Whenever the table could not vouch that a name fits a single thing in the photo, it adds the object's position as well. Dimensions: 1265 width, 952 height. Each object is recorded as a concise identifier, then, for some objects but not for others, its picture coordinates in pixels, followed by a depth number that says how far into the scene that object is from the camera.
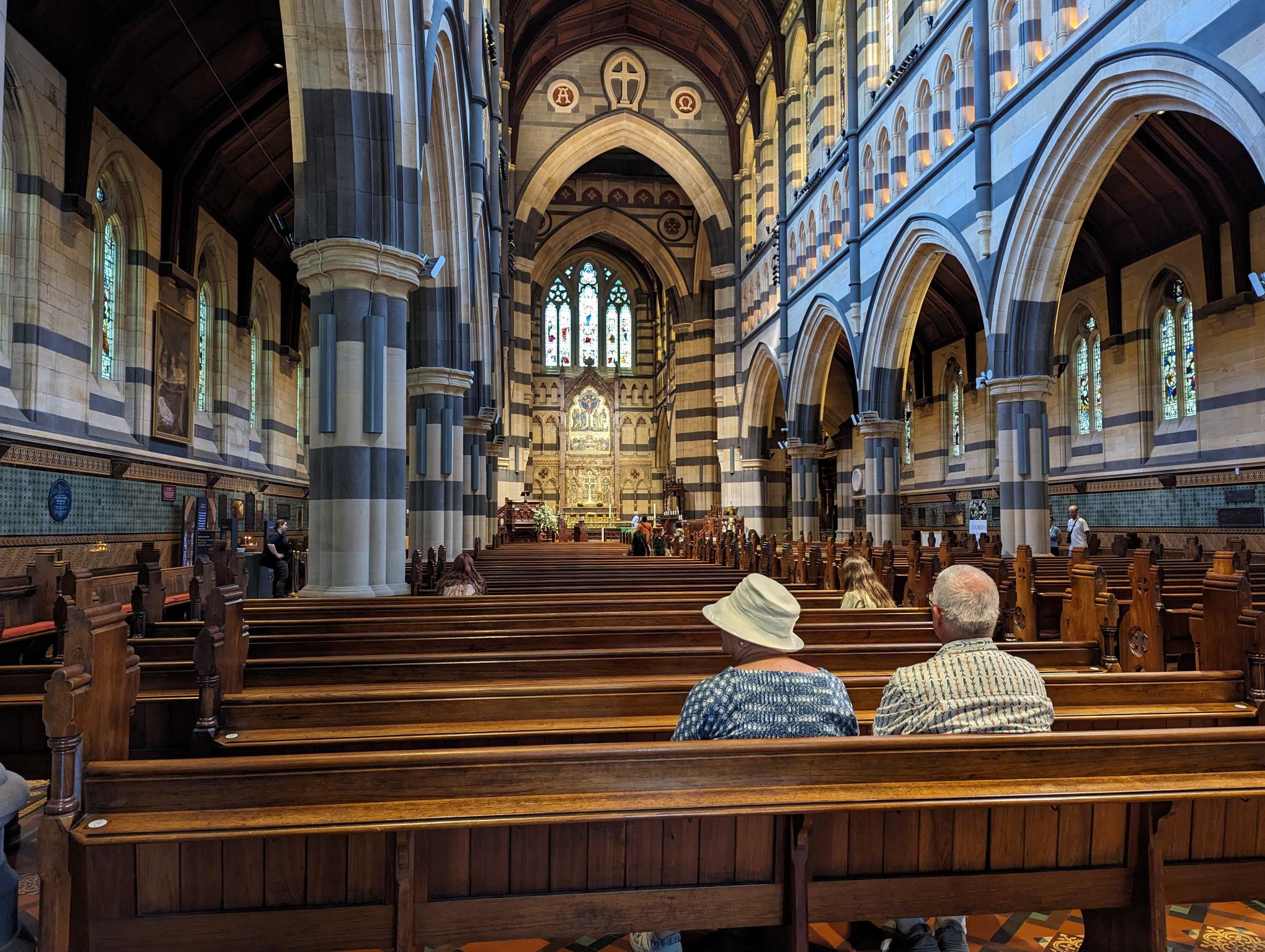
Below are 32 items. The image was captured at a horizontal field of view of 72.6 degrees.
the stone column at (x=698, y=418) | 32.22
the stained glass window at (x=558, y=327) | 41.12
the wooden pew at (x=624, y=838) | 2.31
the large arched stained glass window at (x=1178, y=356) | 14.64
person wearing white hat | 2.62
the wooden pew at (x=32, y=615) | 6.30
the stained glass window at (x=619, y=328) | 41.72
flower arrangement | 29.52
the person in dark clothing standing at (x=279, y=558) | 11.29
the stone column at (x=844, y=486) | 28.75
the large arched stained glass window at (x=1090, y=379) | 16.84
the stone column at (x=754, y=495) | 28.00
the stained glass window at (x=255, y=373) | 18.50
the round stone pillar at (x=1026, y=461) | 12.91
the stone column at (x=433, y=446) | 12.80
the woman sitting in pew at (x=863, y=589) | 6.13
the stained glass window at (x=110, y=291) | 12.17
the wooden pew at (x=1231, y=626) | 3.54
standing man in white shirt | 12.33
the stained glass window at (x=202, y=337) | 15.75
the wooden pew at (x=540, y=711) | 3.29
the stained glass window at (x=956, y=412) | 22.09
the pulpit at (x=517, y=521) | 27.25
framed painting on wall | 13.17
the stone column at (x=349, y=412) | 7.78
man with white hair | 2.78
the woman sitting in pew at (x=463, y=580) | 7.56
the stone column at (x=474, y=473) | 17.25
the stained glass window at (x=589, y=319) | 41.38
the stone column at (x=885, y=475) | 18.66
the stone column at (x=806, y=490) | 23.19
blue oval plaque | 10.23
